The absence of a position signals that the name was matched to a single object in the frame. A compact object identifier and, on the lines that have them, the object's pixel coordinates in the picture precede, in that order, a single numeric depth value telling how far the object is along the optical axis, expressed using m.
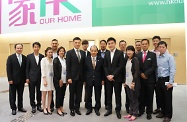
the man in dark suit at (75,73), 3.76
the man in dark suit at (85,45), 4.48
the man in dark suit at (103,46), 4.58
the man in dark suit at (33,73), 4.00
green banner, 7.34
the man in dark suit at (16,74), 3.94
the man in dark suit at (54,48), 4.24
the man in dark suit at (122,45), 4.49
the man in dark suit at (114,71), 3.63
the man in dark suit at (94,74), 3.77
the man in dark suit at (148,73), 3.49
